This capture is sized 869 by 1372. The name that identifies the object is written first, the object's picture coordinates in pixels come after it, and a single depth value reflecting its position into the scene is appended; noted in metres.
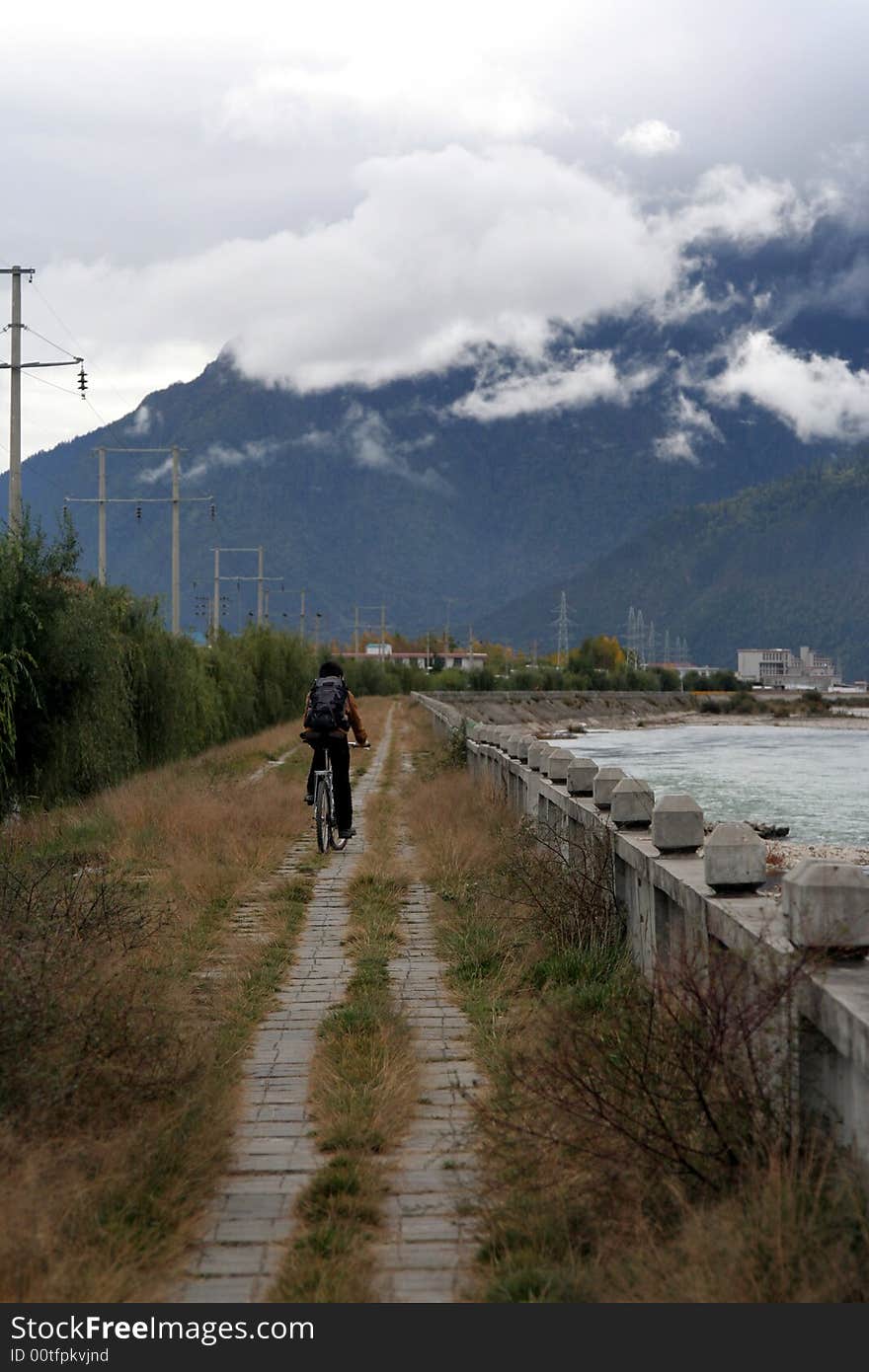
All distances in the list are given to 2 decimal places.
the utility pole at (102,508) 44.66
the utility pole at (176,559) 48.49
